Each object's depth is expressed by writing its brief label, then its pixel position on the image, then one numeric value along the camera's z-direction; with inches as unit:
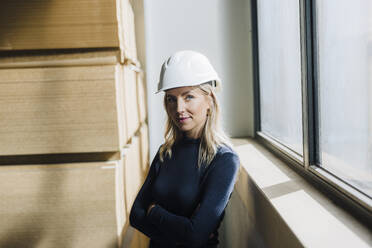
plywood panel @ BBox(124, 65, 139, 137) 61.6
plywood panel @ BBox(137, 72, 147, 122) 86.8
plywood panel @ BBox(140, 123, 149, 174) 86.6
